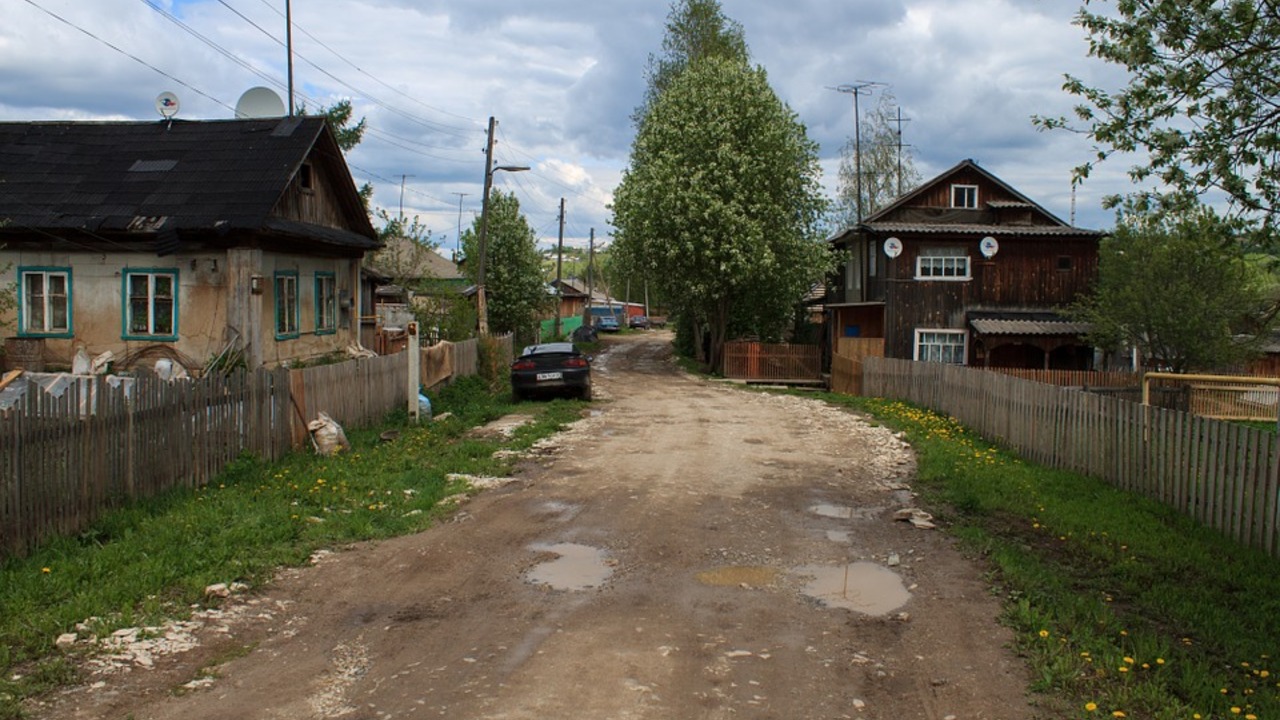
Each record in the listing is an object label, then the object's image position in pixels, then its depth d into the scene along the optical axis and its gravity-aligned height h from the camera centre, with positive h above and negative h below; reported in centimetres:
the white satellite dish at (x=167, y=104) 1981 +450
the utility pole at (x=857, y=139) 4326 +906
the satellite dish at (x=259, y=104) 2105 +480
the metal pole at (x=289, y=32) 3266 +998
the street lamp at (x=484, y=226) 3098 +317
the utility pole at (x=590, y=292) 6881 +245
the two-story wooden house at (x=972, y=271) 3338 +197
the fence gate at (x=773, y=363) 3578 -143
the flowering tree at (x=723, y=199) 3297 +449
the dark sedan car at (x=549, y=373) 2231 -117
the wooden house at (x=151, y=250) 1703 +127
